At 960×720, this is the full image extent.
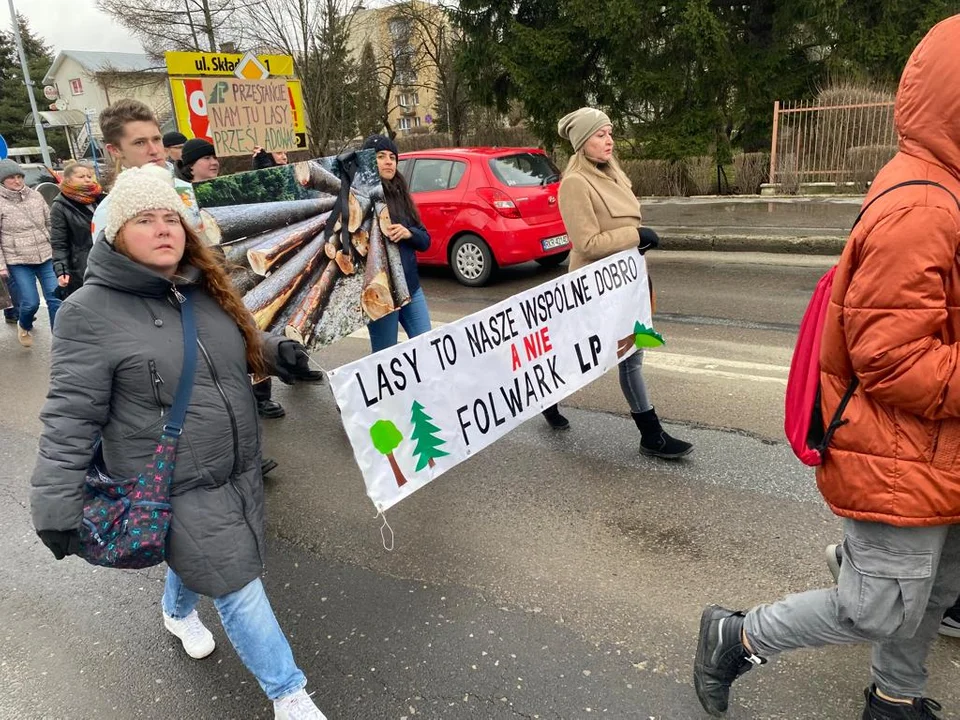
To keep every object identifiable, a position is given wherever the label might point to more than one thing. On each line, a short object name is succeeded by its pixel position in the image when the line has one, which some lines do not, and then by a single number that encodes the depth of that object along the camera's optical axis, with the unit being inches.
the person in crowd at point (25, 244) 289.9
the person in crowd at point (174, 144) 212.2
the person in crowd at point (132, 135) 147.0
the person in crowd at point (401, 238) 173.2
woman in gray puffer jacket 73.5
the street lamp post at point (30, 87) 1053.2
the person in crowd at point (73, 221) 208.1
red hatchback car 338.3
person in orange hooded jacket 61.4
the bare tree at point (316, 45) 735.7
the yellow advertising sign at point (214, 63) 325.1
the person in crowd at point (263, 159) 223.1
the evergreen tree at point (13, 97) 2240.4
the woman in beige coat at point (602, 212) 143.8
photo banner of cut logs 148.9
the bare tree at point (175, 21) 836.6
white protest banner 105.3
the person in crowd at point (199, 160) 185.0
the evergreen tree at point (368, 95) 995.3
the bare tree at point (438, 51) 989.8
